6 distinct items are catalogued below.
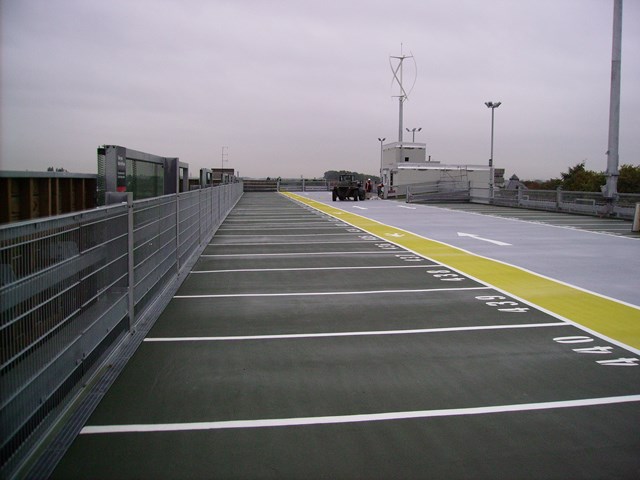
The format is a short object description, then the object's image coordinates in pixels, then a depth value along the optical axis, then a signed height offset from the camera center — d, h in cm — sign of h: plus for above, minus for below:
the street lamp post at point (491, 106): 4491 +665
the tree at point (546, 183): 10449 +206
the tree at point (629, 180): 7900 +192
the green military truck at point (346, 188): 4719 +37
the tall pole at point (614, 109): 2786 +400
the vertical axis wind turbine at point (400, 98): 6650 +1044
